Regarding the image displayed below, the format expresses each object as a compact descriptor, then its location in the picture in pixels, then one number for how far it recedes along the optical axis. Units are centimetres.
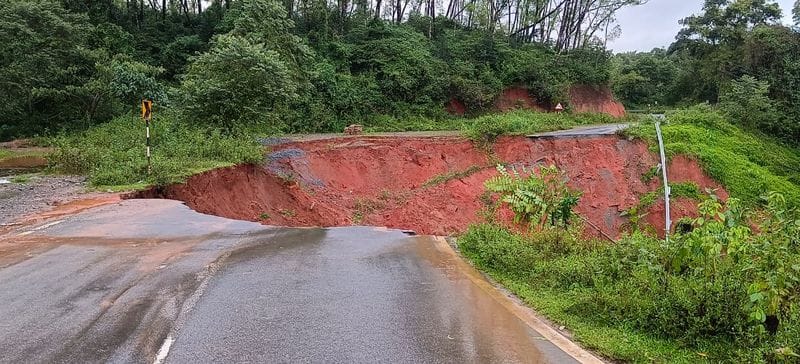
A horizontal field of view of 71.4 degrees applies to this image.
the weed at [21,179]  1491
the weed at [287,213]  1741
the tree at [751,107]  3416
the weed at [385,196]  2162
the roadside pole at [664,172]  2075
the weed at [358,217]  1894
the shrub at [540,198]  942
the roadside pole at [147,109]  1468
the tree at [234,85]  2047
